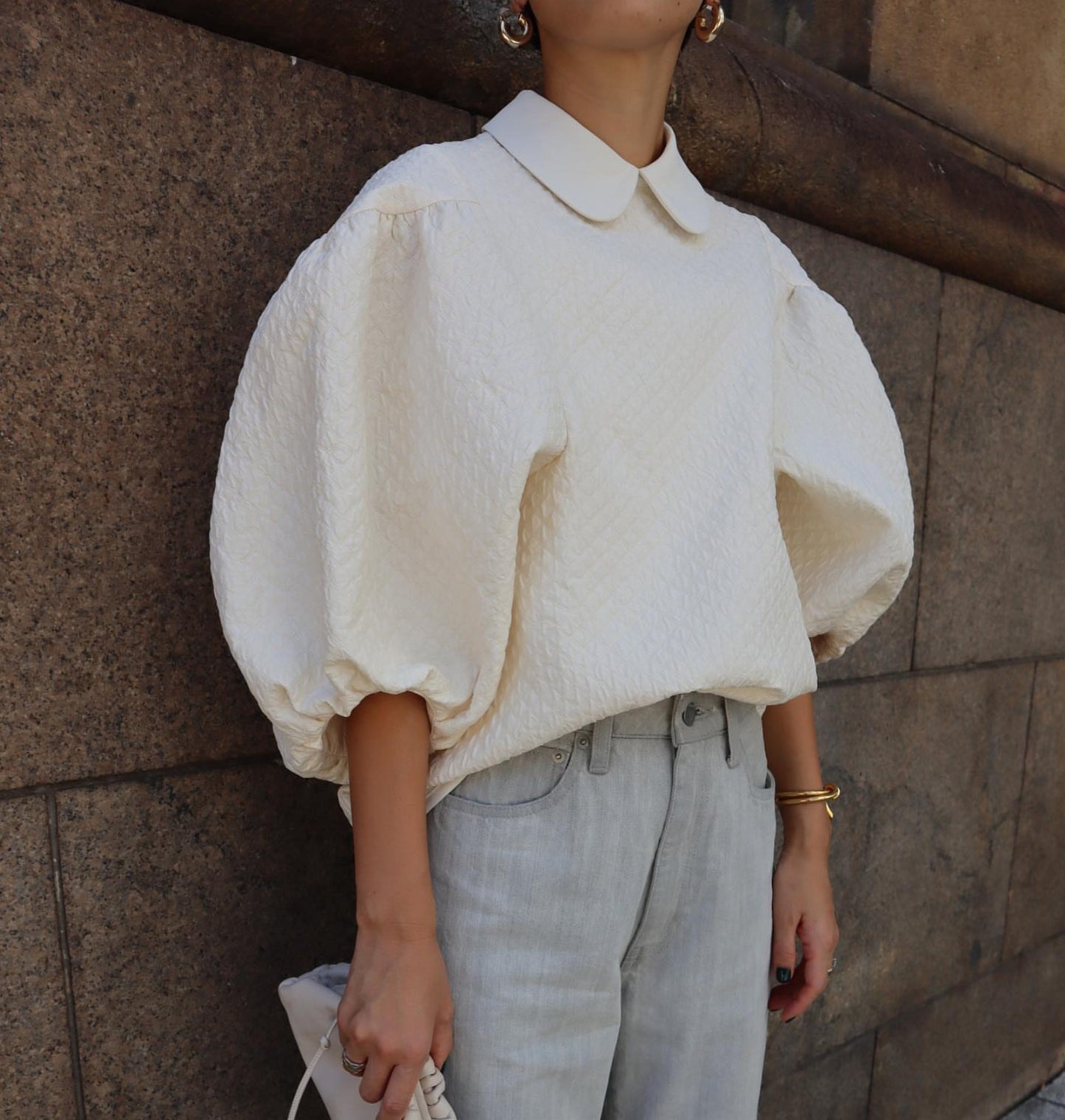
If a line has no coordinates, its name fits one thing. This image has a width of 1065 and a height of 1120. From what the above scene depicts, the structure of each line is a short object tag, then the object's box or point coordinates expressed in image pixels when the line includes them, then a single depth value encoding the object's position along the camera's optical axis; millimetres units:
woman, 1093
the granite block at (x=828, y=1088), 2611
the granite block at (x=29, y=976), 1295
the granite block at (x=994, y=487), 2799
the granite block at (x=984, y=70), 2732
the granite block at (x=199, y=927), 1382
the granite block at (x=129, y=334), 1263
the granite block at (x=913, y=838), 2654
